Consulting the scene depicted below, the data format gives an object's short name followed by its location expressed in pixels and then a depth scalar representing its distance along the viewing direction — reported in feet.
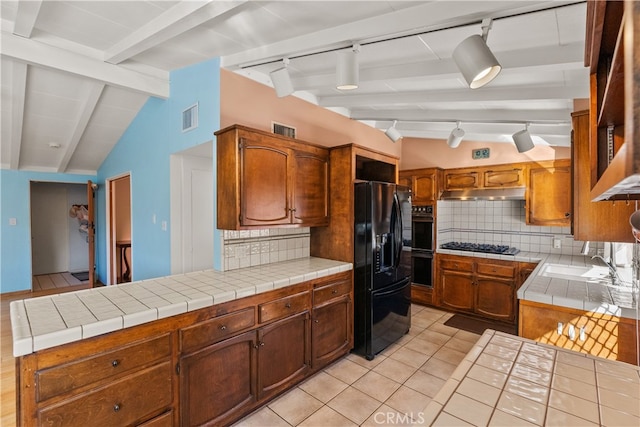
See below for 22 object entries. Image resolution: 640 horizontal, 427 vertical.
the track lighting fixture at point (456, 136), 9.59
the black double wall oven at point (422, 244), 13.66
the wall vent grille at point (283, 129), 9.46
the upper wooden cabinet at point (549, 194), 11.14
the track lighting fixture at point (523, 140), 9.00
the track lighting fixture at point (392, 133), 10.73
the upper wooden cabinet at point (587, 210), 4.76
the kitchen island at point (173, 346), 4.32
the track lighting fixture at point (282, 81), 7.00
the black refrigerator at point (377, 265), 9.19
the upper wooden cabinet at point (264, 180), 7.43
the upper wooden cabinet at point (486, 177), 12.04
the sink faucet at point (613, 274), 7.47
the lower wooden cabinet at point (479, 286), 11.78
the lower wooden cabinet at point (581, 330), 5.64
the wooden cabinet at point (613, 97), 1.16
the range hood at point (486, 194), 11.93
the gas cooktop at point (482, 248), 12.22
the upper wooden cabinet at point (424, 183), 13.69
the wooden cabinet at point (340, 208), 9.40
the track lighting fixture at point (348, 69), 5.82
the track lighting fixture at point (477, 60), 4.58
